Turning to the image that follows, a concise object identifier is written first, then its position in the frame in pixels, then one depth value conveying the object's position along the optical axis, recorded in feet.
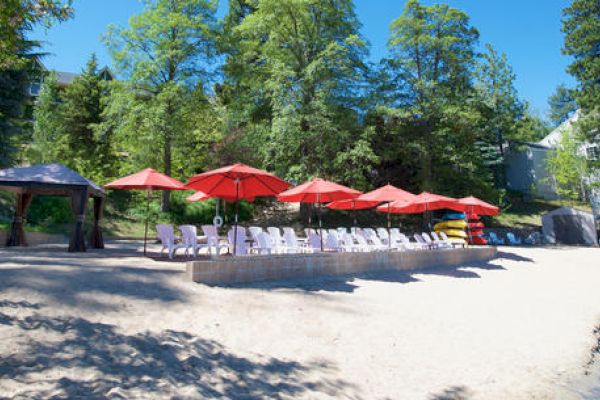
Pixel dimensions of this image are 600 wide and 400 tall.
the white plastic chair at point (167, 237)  32.71
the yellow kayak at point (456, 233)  62.68
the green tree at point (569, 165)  104.10
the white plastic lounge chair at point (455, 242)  53.08
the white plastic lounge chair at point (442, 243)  50.58
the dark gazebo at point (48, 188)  34.01
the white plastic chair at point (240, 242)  33.58
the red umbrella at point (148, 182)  34.17
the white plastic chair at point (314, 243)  39.99
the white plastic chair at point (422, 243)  49.58
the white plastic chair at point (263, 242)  34.44
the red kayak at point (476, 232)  67.47
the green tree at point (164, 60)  67.10
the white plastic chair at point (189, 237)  32.54
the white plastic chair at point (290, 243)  37.42
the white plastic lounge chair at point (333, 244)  40.32
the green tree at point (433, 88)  77.92
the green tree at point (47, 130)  74.38
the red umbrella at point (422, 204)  48.57
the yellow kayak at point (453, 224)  64.34
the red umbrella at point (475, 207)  53.01
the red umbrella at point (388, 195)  40.98
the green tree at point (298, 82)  67.67
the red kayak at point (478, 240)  67.65
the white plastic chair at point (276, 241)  37.39
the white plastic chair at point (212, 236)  32.45
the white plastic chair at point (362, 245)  42.45
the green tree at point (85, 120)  84.53
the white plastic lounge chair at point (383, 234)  48.16
